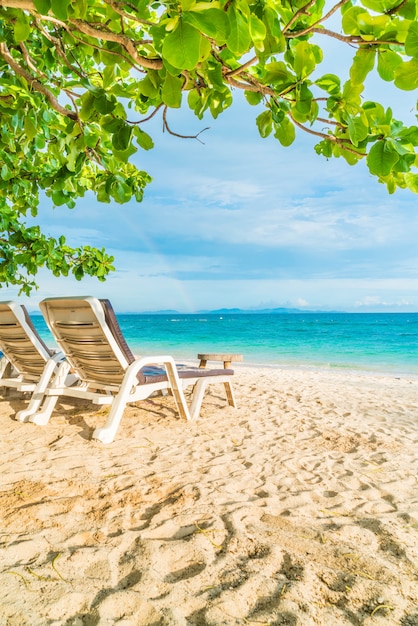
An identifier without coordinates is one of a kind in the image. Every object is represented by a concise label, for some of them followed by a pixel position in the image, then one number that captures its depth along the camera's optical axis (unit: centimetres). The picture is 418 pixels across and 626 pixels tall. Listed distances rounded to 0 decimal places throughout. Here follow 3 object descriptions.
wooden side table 752
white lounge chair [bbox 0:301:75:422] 462
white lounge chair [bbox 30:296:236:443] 386
